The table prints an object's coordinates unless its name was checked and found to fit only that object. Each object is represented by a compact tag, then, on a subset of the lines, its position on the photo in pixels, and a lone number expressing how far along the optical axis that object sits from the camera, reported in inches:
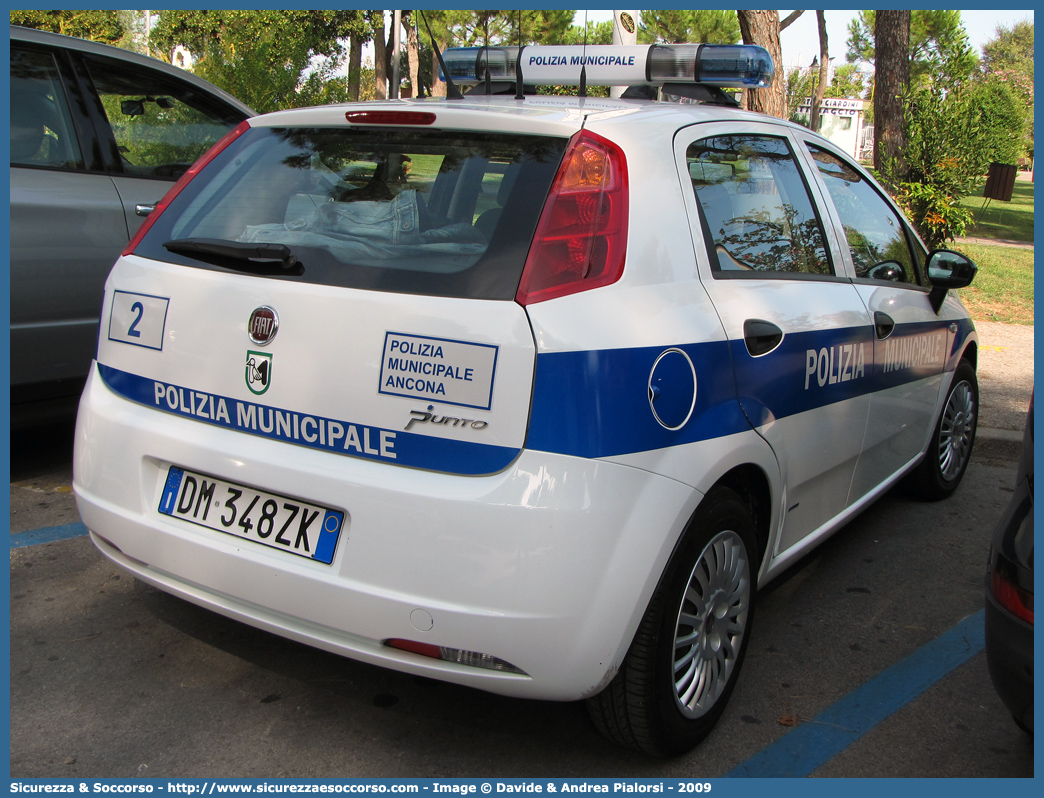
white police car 79.7
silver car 155.2
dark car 82.0
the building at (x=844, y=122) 1990.7
